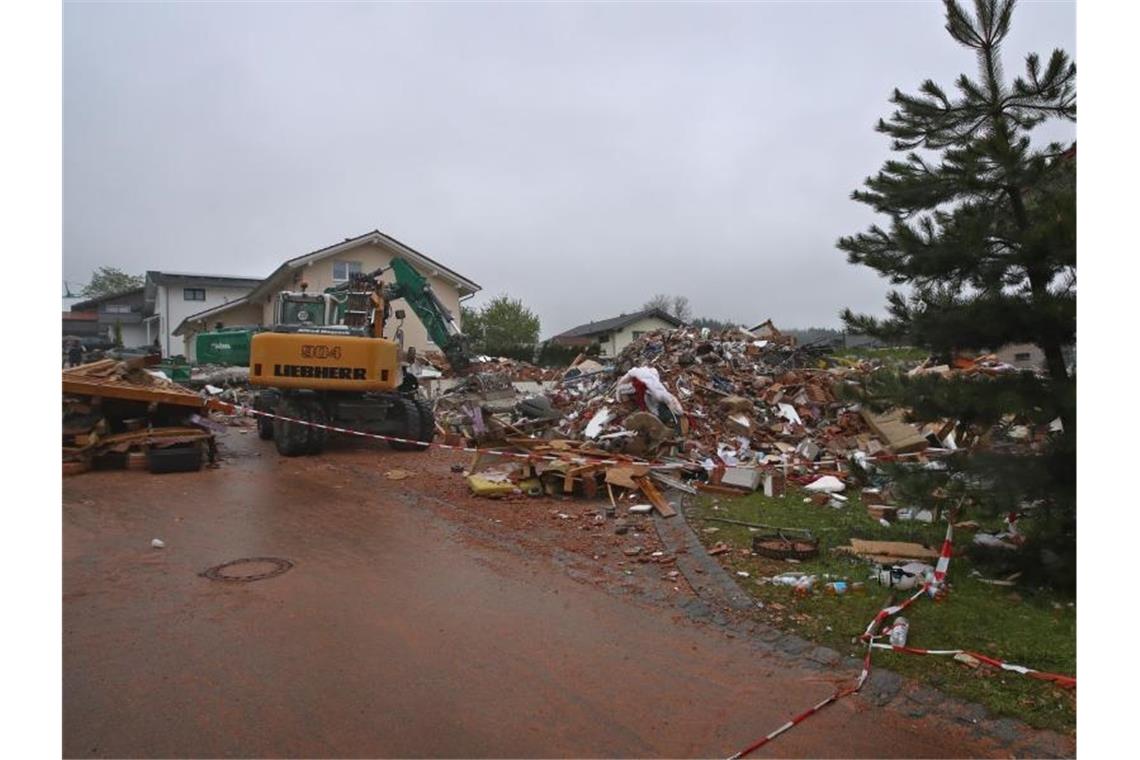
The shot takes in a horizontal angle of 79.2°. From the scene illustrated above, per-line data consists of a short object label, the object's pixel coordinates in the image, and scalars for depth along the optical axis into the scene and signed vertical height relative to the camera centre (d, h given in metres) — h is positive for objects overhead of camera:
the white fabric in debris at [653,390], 12.48 -0.29
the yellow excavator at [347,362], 11.70 +0.16
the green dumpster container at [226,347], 14.91 +0.50
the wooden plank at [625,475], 8.97 -1.33
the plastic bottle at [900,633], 4.42 -1.67
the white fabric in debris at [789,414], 13.69 -0.78
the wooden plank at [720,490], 9.41 -1.58
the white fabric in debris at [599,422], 12.11 -0.88
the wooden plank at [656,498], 8.18 -1.56
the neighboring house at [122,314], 46.78 +3.91
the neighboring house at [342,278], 29.05 +4.05
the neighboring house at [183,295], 37.47 +4.17
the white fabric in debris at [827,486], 9.39 -1.53
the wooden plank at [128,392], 10.22 -0.35
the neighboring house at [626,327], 49.22 +3.39
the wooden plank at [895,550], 5.99 -1.54
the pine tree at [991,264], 4.60 +0.82
